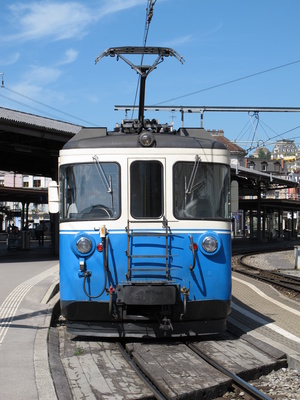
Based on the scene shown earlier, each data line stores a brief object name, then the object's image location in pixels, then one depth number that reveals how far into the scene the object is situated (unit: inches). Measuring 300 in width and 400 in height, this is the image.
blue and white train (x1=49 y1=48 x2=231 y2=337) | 296.4
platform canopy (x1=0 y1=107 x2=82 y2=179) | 807.1
